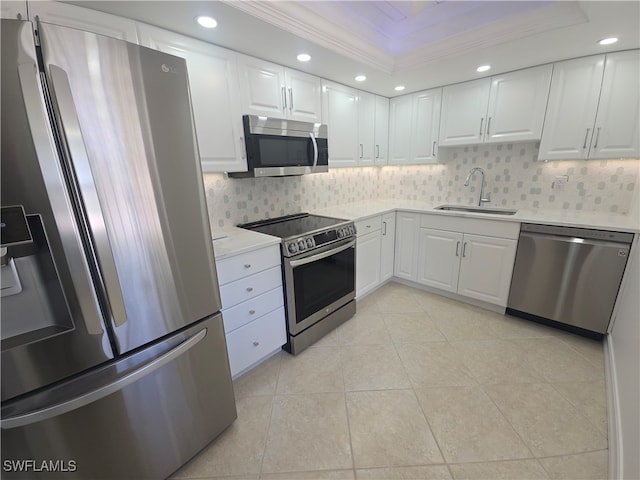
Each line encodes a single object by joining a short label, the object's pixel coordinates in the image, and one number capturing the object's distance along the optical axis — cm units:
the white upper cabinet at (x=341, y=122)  261
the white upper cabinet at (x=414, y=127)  305
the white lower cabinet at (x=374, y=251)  277
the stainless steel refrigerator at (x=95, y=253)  82
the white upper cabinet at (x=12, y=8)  112
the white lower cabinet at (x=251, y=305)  171
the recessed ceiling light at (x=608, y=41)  188
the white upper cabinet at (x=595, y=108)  208
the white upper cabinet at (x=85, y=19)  123
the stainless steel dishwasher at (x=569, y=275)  205
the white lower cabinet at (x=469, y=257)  252
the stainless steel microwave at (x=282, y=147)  199
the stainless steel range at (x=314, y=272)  202
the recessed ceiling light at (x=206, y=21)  148
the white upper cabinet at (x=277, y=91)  197
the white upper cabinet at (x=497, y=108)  243
